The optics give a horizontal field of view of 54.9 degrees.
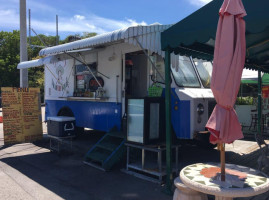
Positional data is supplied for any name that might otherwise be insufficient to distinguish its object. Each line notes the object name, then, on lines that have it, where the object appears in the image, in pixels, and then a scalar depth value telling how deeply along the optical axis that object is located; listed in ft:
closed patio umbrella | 8.68
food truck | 15.93
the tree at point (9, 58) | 93.83
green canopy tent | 9.81
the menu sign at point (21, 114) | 24.75
